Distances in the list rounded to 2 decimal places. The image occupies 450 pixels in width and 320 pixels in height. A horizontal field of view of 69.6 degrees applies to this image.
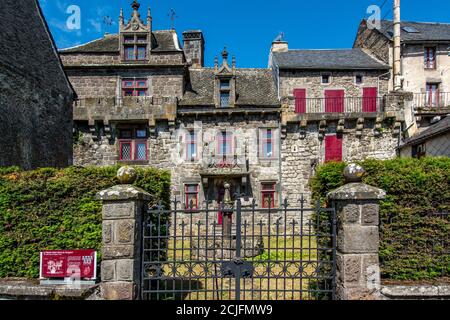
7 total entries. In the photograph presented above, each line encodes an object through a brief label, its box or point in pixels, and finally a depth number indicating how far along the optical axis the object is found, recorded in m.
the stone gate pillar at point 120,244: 4.89
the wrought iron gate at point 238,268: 5.03
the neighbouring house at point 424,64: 20.12
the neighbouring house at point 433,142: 11.62
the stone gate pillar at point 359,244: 4.76
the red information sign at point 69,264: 5.40
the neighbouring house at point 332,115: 18.19
